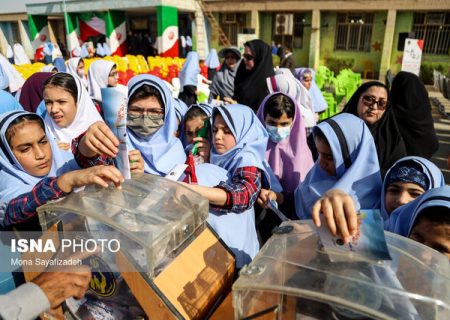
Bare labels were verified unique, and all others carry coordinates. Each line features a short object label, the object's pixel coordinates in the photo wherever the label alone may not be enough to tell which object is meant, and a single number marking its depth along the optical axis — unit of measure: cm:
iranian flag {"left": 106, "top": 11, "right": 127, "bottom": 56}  1744
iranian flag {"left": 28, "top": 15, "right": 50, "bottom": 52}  2022
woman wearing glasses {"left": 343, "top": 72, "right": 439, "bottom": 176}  234
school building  1359
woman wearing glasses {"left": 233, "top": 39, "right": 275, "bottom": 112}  434
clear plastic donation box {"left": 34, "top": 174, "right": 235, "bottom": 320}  80
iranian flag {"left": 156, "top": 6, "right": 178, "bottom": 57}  1543
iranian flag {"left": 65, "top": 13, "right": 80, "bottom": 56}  1909
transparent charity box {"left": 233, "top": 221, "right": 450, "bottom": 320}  64
